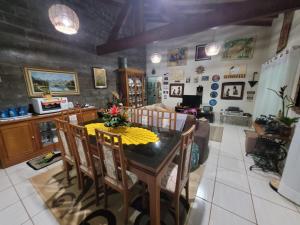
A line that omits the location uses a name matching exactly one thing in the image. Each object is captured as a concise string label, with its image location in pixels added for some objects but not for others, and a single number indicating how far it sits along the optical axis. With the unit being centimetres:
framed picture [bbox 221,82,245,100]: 449
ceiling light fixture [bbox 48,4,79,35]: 168
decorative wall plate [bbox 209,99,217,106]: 495
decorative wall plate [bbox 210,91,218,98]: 489
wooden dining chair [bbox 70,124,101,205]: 135
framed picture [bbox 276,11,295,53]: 269
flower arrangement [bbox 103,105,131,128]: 177
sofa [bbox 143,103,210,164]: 232
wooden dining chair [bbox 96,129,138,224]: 112
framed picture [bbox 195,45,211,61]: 482
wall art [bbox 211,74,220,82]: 475
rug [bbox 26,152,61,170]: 230
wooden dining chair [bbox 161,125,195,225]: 111
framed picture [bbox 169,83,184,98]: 554
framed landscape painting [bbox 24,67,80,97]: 269
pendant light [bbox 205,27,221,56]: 306
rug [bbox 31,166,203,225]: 138
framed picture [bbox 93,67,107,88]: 394
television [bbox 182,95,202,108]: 504
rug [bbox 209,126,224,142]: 344
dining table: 105
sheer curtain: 225
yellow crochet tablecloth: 150
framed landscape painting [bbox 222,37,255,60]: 418
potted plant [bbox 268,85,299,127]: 188
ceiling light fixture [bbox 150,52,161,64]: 393
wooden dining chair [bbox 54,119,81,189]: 155
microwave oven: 255
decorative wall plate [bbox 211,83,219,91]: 482
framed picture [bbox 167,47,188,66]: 521
